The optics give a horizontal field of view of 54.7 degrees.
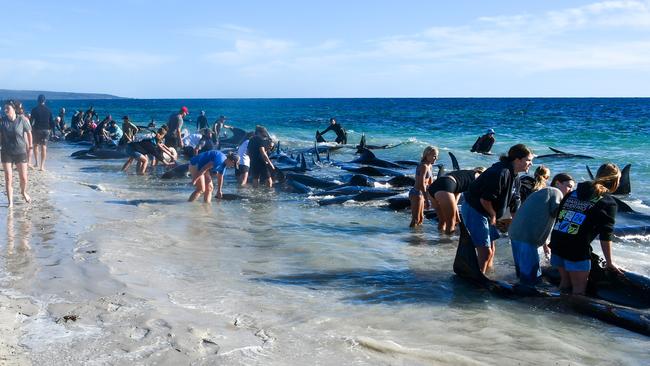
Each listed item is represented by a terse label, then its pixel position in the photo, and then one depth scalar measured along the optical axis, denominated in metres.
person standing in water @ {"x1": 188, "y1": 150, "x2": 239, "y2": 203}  11.85
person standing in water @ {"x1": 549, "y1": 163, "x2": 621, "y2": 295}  5.76
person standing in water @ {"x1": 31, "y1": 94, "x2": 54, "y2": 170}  15.51
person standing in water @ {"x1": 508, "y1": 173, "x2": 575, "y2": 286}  6.26
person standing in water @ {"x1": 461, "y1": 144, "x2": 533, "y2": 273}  6.59
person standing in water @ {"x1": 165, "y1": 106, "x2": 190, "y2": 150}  18.81
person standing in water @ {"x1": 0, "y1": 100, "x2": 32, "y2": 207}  10.07
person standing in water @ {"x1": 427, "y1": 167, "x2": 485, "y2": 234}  8.72
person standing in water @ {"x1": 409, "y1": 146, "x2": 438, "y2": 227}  9.23
